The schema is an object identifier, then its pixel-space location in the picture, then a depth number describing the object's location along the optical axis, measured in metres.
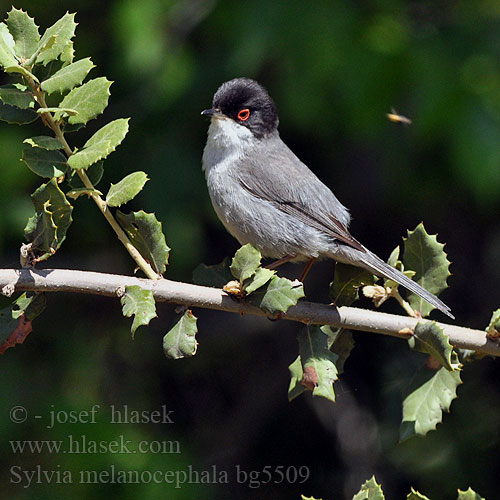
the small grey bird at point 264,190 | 6.97
